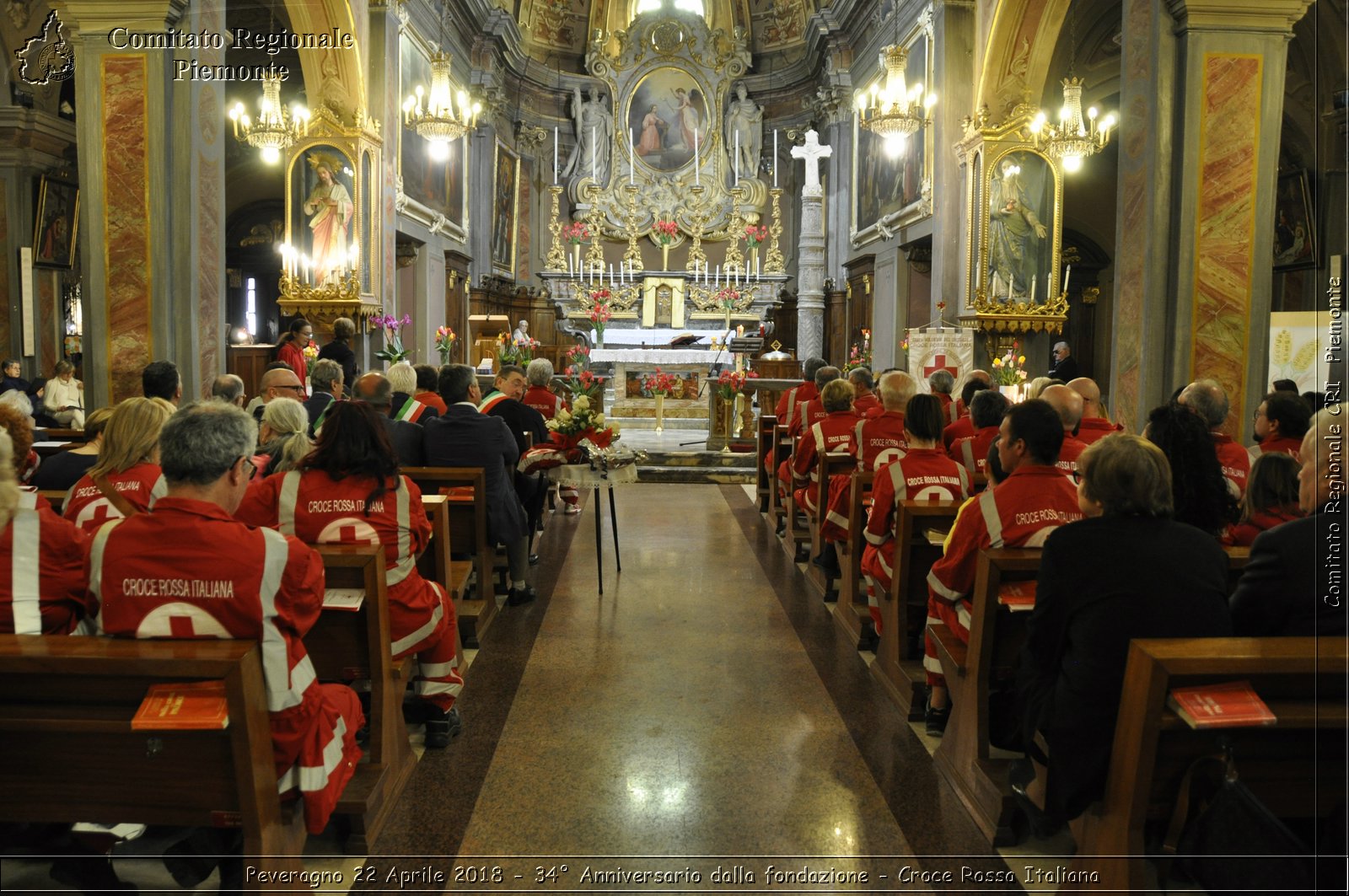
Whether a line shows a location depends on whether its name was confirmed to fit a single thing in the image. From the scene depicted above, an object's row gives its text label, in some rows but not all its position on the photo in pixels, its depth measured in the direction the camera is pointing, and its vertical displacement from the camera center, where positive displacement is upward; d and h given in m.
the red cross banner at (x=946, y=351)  11.01 +0.29
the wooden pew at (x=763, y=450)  9.02 -0.69
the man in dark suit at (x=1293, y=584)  2.22 -0.47
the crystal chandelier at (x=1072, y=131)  9.78 +2.49
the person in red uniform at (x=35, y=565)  2.37 -0.48
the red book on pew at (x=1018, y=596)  3.00 -0.67
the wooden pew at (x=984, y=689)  2.99 -1.02
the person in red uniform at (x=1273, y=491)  2.93 -0.34
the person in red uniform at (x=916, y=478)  4.30 -0.44
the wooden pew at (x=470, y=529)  4.92 -0.80
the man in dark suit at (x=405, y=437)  5.12 -0.34
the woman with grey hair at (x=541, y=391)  7.97 -0.14
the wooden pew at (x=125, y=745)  2.04 -0.82
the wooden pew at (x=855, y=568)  4.90 -1.01
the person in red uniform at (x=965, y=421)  5.81 -0.27
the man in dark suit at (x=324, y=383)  5.80 -0.06
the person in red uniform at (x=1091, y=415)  4.81 -0.19
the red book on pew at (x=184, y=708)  2.02 -0.70
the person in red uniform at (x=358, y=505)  3.36 -0.45
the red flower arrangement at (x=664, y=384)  12.57 -0.12
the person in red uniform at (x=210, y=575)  2.27 -0.47
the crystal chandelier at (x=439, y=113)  11.54 +3.09
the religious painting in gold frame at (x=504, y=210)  17.94 +3.06
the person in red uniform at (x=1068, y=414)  4.30 -0.16
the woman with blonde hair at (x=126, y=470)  3.17 -0.32
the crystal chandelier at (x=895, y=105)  10.62 +2.98
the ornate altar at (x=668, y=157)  19.80 +4.44
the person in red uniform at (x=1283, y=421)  3.87 -0.17
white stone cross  13.66 +3.03
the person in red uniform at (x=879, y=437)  5.48 -0.34
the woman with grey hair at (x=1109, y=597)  2.38 -0.53
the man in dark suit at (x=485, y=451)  5.18 -0.41
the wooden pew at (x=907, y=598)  4.01 -0.94
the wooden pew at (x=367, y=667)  2.90 -0.93
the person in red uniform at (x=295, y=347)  7.97 +0.20
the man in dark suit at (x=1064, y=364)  10.77 +0.14
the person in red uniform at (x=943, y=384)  6.48 -0.05
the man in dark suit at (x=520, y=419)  6.36 -0.30
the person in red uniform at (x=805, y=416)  7.21 -0.30
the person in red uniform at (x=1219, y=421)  4.22 -0.18
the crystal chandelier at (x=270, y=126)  10.07 +2.58
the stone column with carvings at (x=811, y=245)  13.74 +1.85
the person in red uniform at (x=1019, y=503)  3.29 -0.42
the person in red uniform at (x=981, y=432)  4.83 -0.29
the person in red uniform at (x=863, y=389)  7.35 -0.09
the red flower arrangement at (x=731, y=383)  11.19 -0.09
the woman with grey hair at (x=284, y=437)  3.71 -0.25
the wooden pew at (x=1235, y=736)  2.08 -0.79
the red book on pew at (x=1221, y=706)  2.04 -0.69
